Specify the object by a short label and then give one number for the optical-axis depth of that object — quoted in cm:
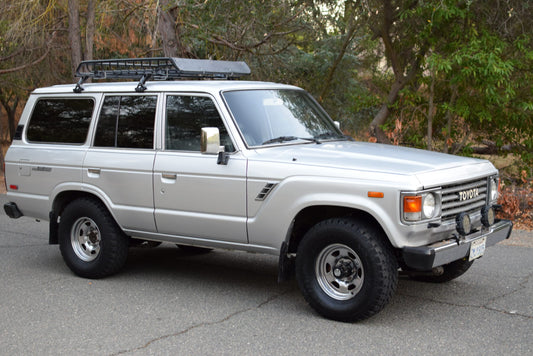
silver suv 527
